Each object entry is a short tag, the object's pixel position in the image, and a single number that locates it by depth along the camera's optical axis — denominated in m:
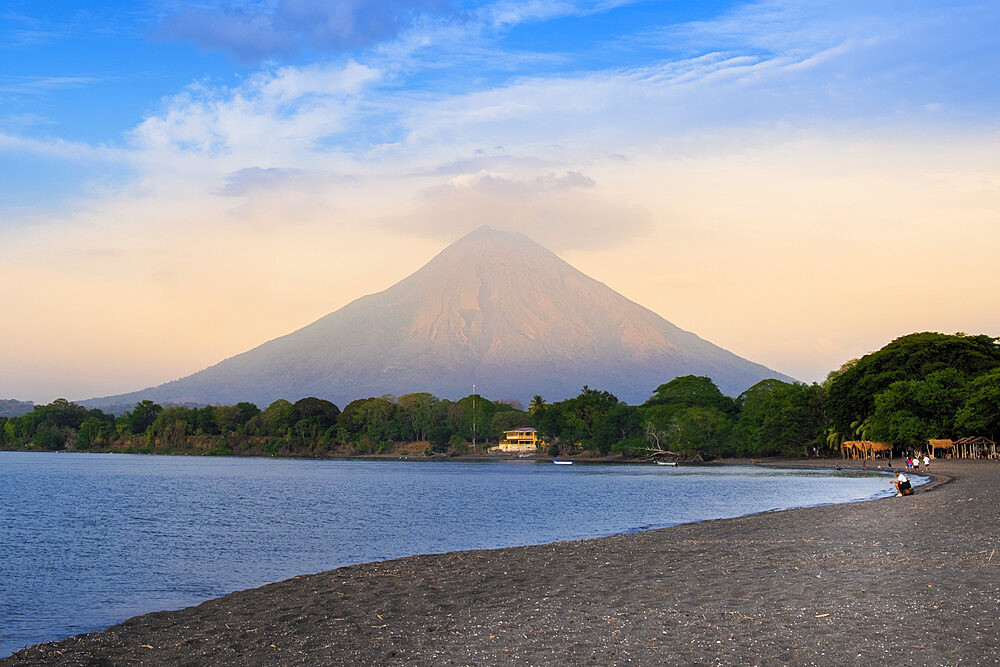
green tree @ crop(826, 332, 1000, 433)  107.50
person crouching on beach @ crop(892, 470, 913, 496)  41.50
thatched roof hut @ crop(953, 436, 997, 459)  94.06
